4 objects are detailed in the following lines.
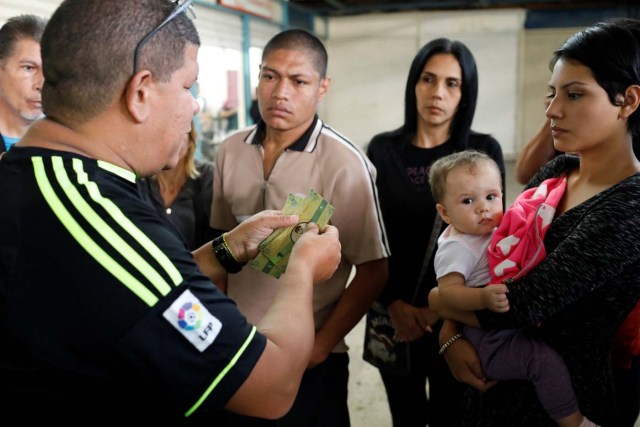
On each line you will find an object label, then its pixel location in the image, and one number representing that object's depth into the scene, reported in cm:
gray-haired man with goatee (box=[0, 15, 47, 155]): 223
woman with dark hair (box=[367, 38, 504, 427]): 221
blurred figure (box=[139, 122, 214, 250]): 263
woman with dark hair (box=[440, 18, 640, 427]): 134
